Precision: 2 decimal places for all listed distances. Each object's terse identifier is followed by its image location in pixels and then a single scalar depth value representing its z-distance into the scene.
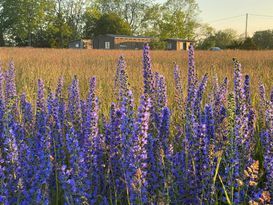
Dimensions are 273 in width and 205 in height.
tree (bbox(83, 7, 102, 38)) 69.25
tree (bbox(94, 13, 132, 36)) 66.12
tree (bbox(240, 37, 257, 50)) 39.78
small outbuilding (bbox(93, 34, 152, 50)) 57.09
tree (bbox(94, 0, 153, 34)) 78.81
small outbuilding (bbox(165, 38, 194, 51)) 64.12
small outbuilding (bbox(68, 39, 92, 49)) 57.31
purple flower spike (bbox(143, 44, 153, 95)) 2.96
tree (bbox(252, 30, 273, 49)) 65.00
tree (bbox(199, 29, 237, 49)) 66.59
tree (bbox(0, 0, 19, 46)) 63.48
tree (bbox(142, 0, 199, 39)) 72.88
